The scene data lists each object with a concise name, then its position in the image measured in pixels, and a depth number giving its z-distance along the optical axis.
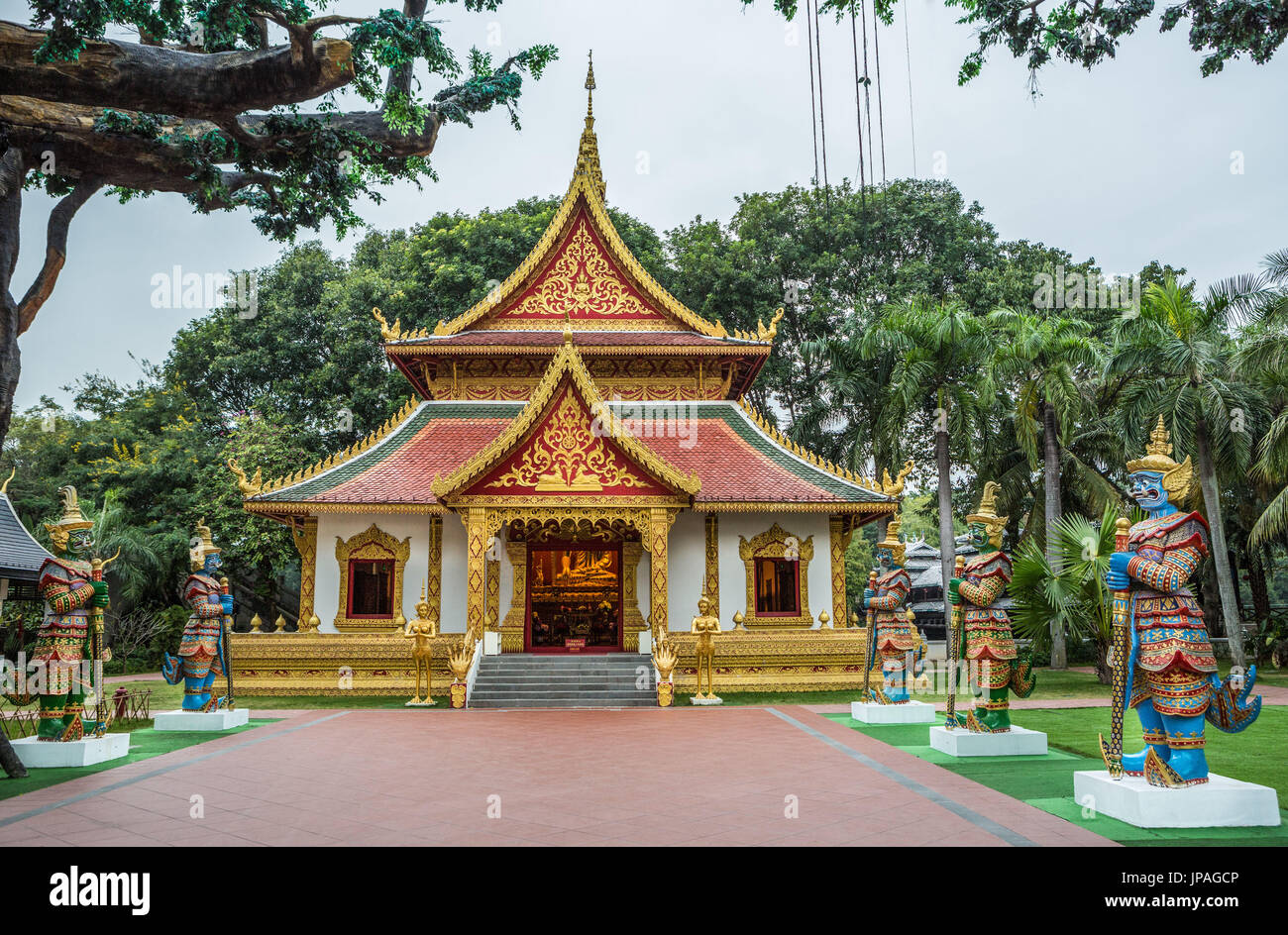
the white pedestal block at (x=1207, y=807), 5.19
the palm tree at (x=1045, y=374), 18.09
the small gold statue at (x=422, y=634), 12.63
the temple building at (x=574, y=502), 13.86
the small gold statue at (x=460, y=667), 12.52
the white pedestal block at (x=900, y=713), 10.41
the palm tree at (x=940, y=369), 19.67
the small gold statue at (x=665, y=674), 12.67
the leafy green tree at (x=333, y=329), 26.20
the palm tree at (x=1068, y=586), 11.73
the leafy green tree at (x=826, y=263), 28.41
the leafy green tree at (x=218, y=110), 4.66
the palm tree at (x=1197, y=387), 16.39
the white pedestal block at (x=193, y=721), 10.15
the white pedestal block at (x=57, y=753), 7.68
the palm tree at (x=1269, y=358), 15.08
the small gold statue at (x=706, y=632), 13.07
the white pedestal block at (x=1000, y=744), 7.93
